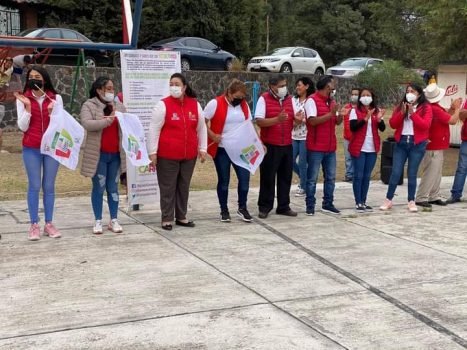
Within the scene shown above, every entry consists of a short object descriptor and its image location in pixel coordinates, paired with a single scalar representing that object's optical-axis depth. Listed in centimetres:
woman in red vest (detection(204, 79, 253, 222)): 757
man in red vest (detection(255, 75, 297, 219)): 778
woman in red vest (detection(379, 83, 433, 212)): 848
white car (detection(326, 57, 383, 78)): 2678
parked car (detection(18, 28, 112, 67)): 1745
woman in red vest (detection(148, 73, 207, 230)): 705
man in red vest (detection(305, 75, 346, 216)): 803
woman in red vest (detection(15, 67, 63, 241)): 646
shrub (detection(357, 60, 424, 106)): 2308
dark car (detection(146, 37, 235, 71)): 2200
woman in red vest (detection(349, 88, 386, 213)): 836
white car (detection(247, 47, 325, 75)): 2541
